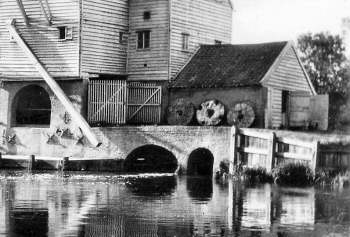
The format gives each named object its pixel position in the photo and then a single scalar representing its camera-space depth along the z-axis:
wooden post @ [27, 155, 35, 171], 35.96
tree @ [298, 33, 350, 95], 61.12
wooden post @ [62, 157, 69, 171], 35.18
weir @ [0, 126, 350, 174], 28.78
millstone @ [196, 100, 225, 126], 38.09
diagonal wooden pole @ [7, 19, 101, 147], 36.22
